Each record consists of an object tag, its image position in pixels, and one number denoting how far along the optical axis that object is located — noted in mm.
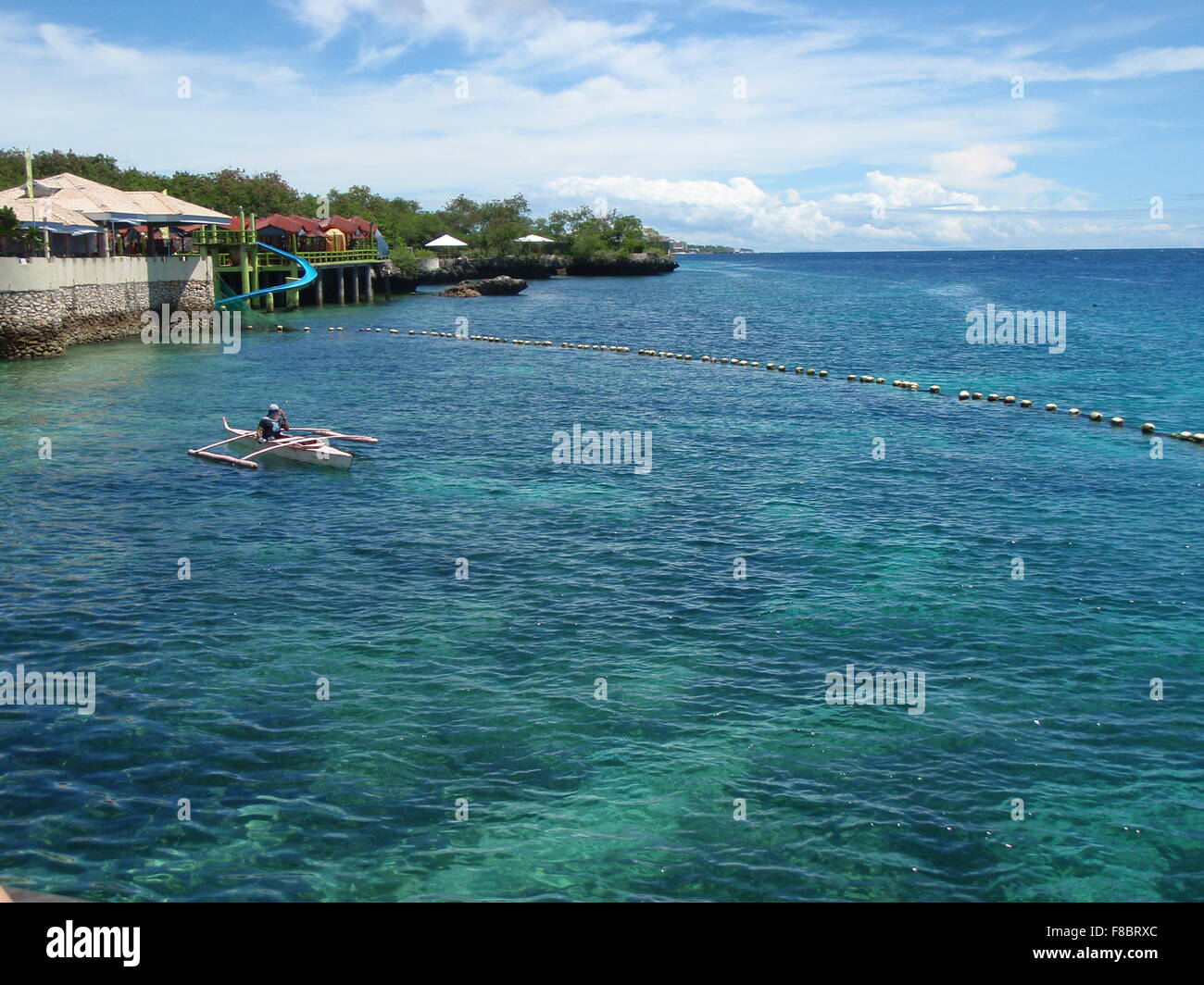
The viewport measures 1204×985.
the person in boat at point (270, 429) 35156
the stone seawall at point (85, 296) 55844
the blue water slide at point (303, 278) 84112
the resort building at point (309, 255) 91875
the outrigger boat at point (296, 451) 33906
